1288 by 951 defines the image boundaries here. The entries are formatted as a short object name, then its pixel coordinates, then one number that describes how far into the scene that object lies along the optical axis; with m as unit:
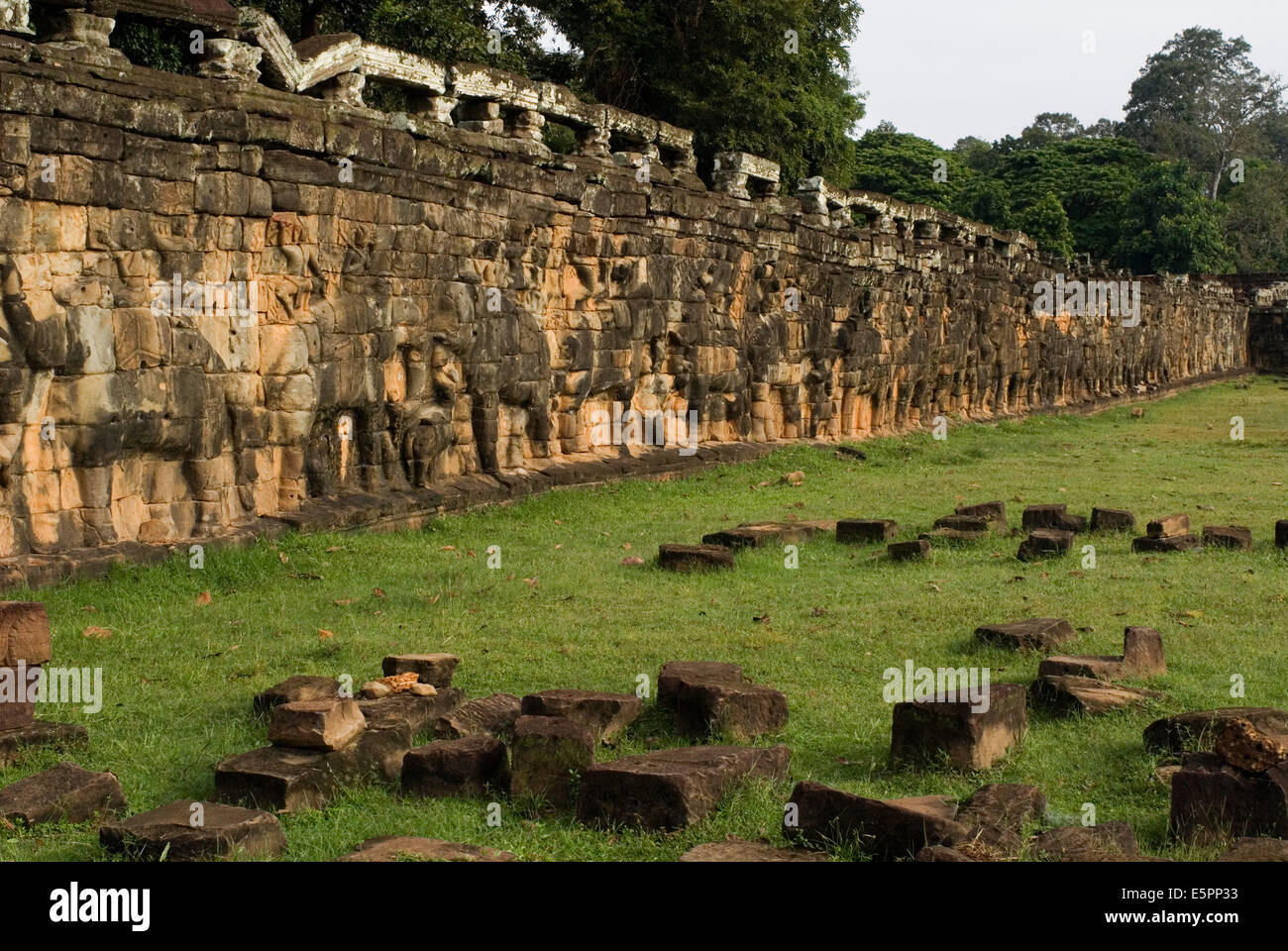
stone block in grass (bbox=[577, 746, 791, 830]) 4.92
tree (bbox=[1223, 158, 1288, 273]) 61.72
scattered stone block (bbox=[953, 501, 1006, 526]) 11.52
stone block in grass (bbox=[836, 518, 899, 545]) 10.95
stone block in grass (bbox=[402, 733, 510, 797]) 5.34
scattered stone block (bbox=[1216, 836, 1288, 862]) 4.32
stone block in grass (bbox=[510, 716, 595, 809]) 5.24
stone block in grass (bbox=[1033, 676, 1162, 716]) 6.26
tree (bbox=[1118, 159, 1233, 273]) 49.19
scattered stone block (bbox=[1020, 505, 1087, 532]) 11.30
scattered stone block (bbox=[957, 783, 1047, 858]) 4.54
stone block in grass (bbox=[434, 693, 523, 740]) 5.86
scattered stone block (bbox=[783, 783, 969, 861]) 4.57
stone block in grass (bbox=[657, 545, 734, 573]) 9.75
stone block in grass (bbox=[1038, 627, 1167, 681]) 6.63
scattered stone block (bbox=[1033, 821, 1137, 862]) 4.44
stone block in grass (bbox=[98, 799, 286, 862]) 4.57
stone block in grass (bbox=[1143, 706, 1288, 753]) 5.59
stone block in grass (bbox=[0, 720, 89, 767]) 5.62
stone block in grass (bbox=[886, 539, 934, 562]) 10.06
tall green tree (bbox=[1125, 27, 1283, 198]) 78.75
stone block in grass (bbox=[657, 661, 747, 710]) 6.20
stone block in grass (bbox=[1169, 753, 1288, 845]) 4.79
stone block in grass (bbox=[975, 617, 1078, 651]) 7.31
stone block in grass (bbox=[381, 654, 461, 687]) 6.48
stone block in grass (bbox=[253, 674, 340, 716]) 6.07
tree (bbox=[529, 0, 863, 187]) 25.42
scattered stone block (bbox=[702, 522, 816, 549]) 10.52
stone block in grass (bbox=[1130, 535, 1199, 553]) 10.33
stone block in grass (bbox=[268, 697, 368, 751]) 5.41
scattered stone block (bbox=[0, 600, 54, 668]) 6.15
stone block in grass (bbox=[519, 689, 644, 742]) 5.84
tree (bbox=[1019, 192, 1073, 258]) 47.06
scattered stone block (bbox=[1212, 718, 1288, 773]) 4.92
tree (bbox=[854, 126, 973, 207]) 47.62
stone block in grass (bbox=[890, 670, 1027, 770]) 5.54
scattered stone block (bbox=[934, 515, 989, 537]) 11.03
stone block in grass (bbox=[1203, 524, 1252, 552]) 10.46
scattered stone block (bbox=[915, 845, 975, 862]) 4.30
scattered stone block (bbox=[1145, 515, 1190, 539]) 10.61
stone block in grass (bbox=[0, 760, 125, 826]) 4.98
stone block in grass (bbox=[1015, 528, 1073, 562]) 10.11
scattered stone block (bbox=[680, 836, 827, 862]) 4.54
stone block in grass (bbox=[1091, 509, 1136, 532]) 11.25
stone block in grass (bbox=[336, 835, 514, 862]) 4.57
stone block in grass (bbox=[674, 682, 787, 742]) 5.93
